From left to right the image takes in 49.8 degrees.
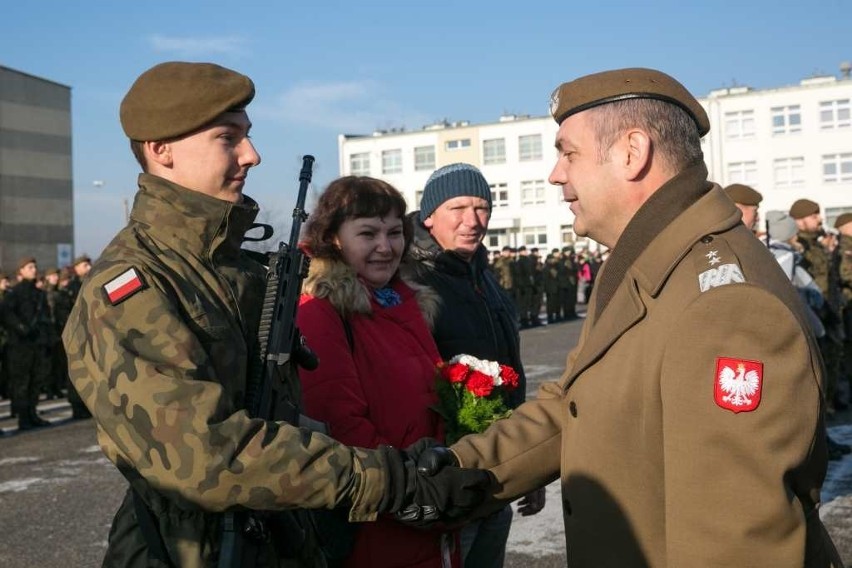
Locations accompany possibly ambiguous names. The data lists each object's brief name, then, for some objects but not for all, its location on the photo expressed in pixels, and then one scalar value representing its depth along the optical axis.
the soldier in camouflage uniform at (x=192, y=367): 2.25
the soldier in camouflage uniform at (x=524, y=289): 27.14
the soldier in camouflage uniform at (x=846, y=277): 11.08
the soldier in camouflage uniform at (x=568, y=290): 28.98
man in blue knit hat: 3.79
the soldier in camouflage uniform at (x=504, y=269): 26.78
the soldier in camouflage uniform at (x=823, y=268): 9.85
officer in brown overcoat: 1.92
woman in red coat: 3.02
